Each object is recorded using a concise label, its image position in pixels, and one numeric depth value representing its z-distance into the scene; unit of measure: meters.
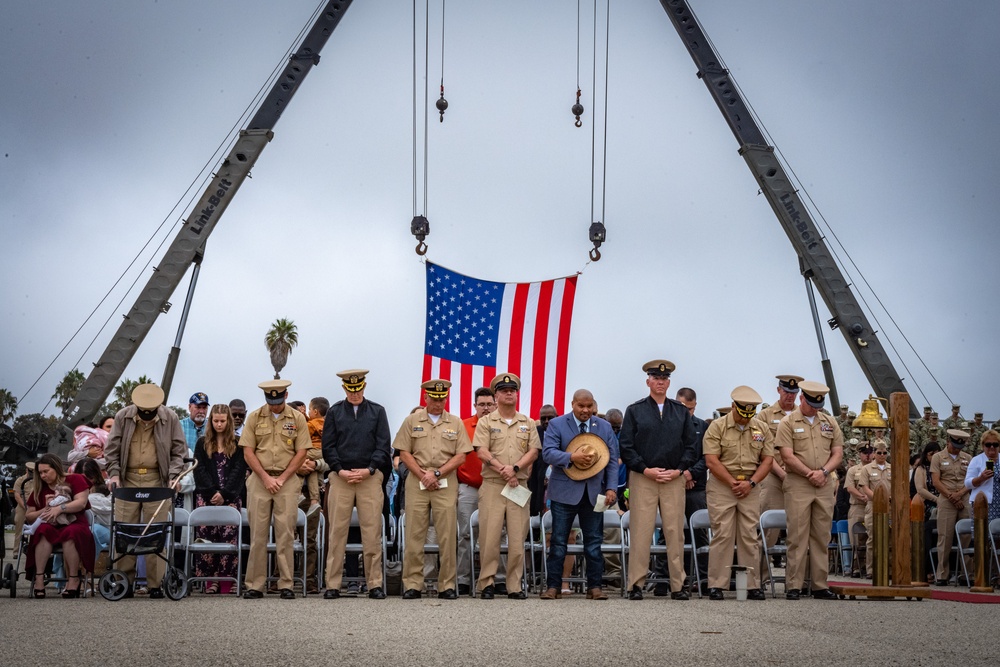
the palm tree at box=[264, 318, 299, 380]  63.09
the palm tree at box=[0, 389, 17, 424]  47.06
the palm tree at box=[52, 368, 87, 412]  71.00
